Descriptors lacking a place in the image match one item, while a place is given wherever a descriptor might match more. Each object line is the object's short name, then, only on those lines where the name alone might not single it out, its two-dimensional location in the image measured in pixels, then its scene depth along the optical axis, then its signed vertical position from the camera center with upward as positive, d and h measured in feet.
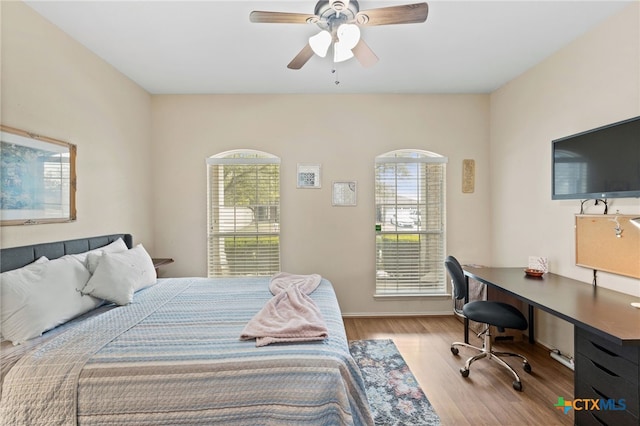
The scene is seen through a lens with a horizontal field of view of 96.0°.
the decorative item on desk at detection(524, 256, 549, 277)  9.17 -1.70
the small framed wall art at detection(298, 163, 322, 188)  12.27 +1.59
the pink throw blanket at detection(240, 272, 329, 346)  5.45 -2.27
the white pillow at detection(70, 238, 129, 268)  7.47 -1.09
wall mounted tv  6.47 +1.26
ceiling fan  5.60 +3.94
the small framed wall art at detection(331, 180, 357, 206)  12.30 +0.83
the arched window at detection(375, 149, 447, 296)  12.46 -0.59
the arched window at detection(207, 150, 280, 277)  12.32 -0.07
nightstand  10.65 -1.90
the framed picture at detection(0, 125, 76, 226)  6.38 +0.84
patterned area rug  6.43 -4.55
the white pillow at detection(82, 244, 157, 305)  7.06 -1.70
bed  4.57 -2.75
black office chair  7.58 -2.82
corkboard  6.86 -0.81
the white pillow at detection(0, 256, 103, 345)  5.34 -1.72
